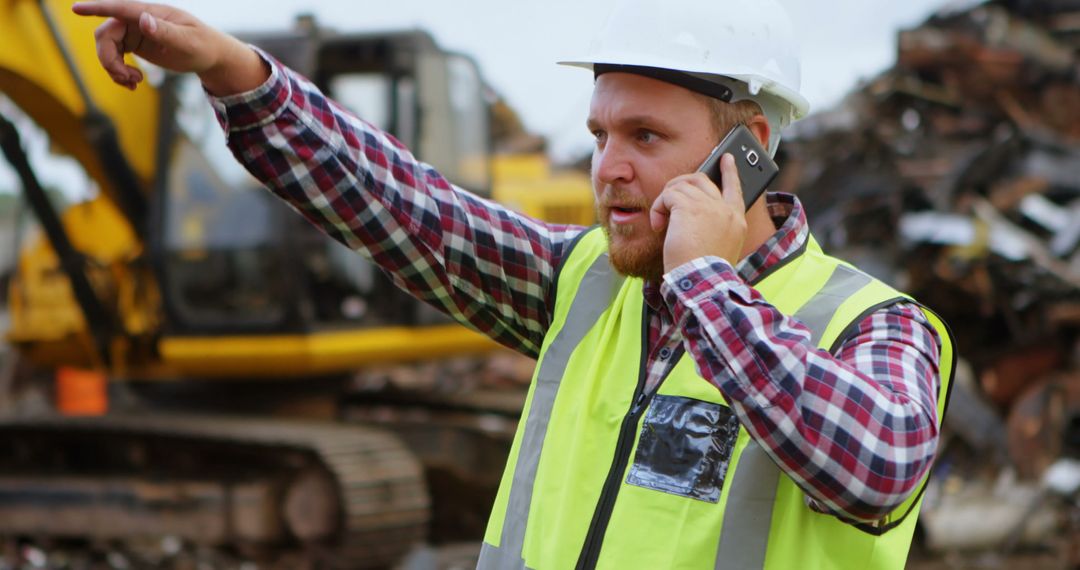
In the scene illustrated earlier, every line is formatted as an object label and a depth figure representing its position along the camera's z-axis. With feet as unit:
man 5.39
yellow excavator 23.09
